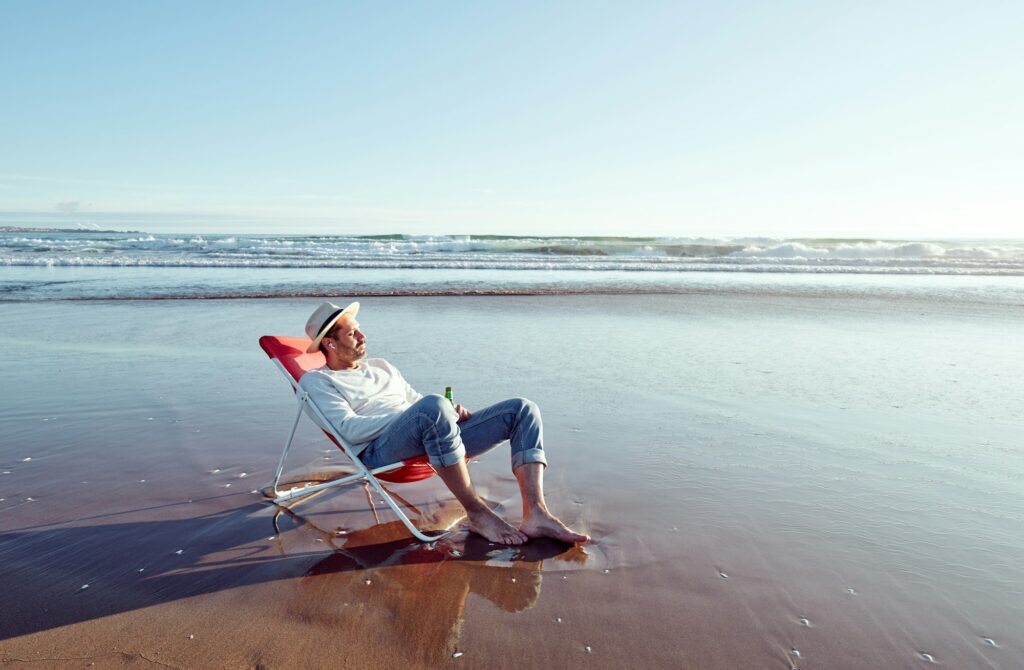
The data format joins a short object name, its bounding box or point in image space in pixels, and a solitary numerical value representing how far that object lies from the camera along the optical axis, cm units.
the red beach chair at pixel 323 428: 367
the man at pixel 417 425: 353
